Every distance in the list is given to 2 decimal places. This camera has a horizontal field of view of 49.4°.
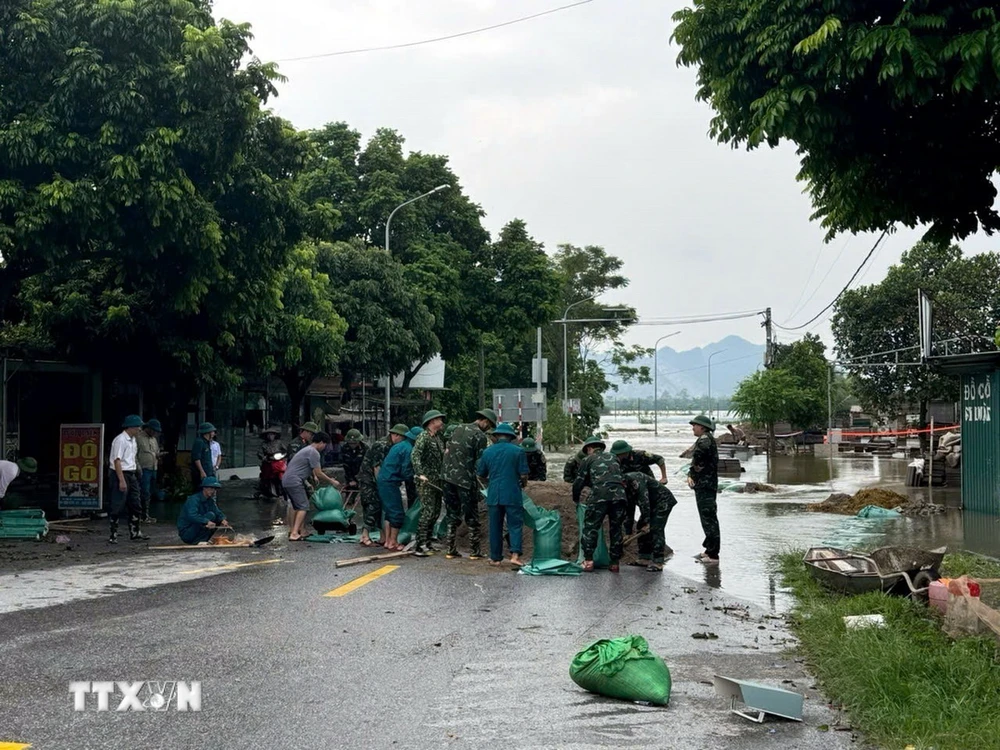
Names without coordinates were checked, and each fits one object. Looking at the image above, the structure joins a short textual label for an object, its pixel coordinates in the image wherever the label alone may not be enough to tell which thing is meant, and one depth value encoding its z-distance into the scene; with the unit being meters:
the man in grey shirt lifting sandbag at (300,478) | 15.19
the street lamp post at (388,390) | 33.78
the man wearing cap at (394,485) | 14.14
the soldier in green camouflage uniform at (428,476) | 13.68
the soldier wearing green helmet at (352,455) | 21.95
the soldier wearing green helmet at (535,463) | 21.17
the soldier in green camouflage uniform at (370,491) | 14.78
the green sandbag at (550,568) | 12.21
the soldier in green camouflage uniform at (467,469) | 13.38
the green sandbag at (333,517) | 15.79
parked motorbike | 23.38
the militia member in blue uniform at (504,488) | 12.76
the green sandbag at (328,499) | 15.92
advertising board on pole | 17.83
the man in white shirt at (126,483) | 15.30
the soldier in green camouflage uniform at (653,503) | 13.23
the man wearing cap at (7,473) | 14.02
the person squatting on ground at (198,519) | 14.69
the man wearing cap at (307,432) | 16.06
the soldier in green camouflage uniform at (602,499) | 12.47
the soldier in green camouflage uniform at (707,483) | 13.70
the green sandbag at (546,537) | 12.60
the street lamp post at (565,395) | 59.81
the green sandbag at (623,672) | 6.72
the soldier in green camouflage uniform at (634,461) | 13.44
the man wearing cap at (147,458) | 17.73
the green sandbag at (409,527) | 14.51
